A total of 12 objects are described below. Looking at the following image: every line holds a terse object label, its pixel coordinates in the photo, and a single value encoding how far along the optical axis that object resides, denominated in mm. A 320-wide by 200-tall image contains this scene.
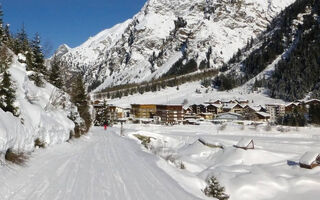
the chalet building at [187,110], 111873
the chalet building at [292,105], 90461
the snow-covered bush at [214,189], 12245
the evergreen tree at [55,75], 30429
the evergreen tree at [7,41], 21690
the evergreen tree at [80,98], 35251
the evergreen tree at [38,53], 26766
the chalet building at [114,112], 105766
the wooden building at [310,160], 23753
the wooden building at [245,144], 31411
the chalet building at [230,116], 90461
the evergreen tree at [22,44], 22104
